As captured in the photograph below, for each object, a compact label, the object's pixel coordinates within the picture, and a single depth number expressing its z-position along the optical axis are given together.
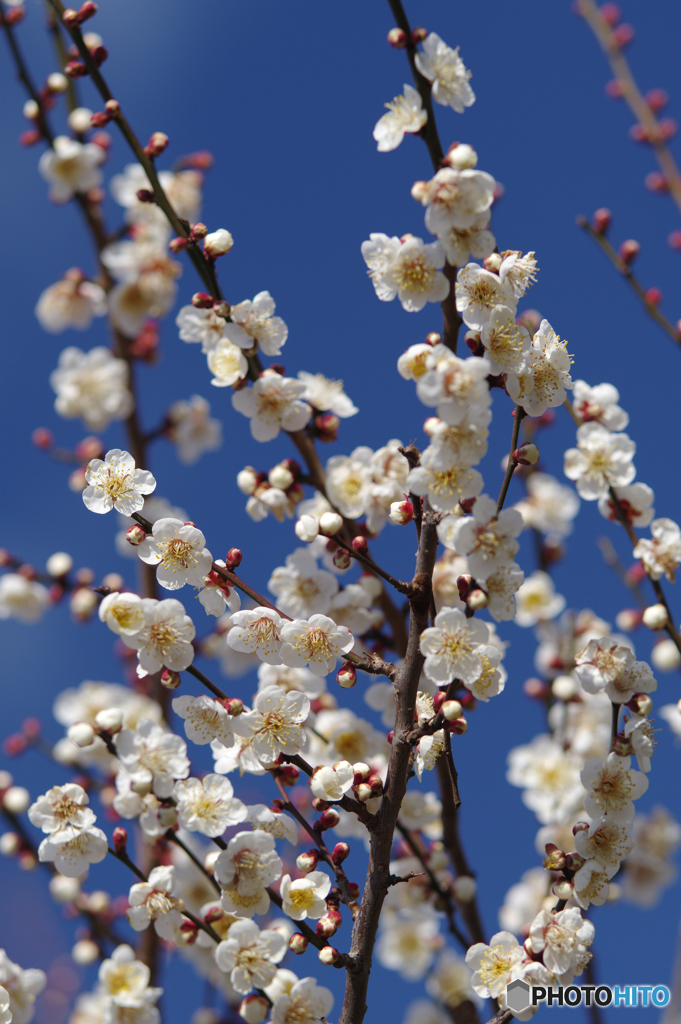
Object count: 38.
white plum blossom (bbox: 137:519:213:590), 0.97
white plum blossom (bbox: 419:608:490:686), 0.95
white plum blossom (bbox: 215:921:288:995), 0.98
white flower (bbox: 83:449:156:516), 0.97
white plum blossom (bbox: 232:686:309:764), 0.97
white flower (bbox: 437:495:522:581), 0.94
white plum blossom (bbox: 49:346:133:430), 1.53
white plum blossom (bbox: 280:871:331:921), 0.97
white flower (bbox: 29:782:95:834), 0.99
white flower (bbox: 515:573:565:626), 1.36
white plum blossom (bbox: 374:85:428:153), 0.98
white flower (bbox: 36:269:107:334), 1.59
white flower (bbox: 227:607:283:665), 0.97
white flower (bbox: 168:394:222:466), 1.57
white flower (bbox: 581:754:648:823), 0.98
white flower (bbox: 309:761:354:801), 0.97
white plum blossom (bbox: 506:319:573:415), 0.96
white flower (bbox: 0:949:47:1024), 1.01
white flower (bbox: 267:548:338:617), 1.05
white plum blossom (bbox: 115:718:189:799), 0.99
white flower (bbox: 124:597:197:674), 0.97
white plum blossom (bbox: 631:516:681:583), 1.05
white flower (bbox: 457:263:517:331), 0.96
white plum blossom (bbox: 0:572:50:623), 1.51
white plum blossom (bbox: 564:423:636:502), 1.06
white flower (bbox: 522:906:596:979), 0.97
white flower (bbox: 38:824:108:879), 0.99
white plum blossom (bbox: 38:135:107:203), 1.33
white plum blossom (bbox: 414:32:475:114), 0.98
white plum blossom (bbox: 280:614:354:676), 0.96
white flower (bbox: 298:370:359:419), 1.07
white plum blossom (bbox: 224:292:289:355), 1.03
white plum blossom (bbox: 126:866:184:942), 0.99
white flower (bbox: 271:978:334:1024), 0.97
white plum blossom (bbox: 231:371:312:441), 1.04
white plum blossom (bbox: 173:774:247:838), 0.99
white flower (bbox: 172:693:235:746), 0.97
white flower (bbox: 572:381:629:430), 1.07
